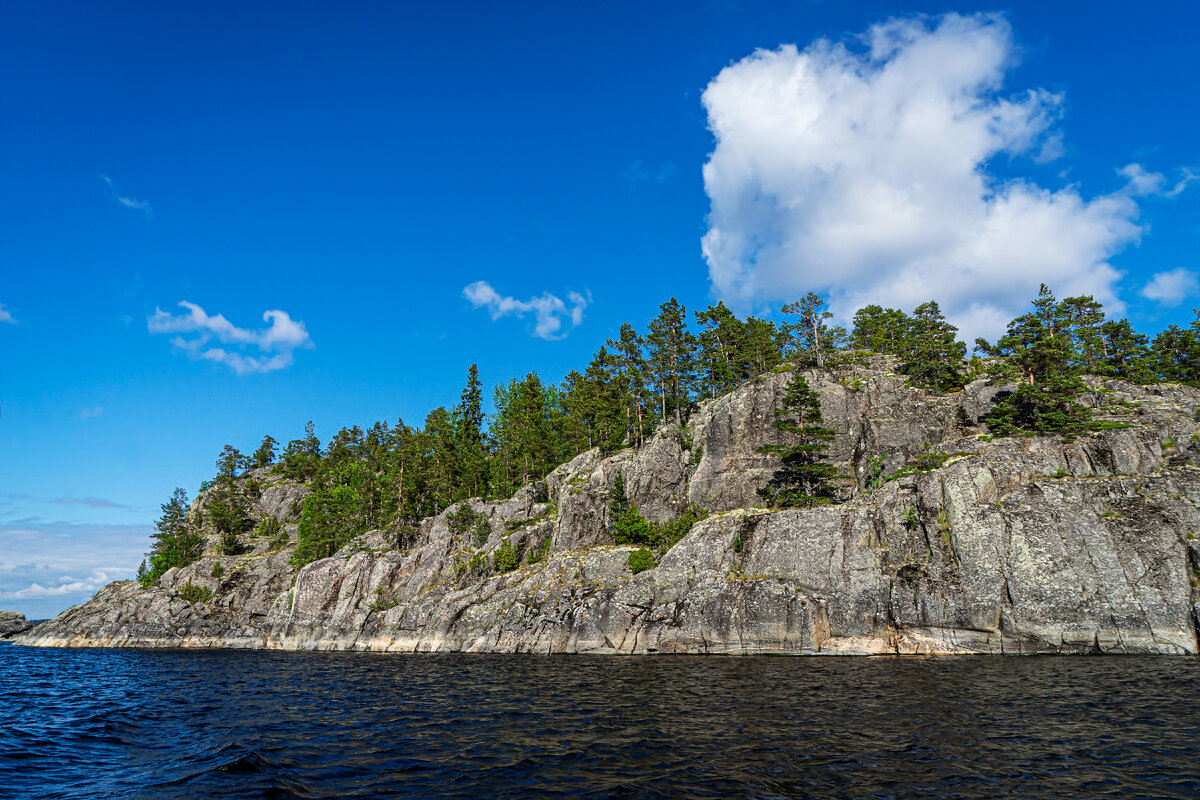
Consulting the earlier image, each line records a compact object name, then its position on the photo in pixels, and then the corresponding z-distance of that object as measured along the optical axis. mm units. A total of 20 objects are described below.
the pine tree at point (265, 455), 162375
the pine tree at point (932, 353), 76938
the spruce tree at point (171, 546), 101875
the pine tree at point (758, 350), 90000
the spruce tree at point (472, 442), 96062
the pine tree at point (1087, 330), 78188
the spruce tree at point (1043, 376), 57844
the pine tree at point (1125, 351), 78125
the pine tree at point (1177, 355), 76438
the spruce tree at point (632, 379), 92625
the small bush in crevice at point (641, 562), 59688
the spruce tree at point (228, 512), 111438
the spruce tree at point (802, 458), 62625
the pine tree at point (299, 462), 139750
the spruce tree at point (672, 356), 89688
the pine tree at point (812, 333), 90812
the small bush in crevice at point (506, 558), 69750
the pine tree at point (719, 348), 92625
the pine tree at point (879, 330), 96312
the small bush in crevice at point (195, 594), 87688
